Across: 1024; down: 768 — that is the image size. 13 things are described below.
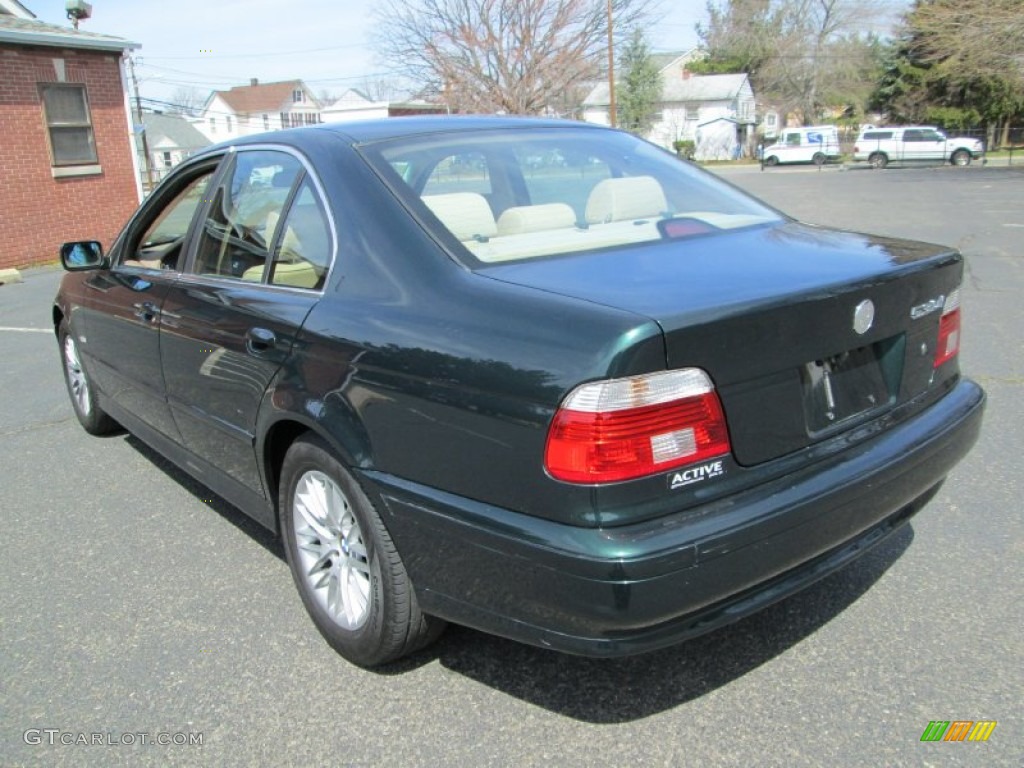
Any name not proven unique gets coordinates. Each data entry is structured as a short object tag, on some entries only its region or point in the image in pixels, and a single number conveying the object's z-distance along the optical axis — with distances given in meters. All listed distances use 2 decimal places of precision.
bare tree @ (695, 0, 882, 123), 68.00
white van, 46.19
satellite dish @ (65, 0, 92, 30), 16.41
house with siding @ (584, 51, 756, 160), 66.44
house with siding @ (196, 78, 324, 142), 79.12
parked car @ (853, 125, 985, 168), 39.19
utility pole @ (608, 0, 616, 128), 30.94
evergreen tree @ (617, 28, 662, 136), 61.41
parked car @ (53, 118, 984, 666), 2.02
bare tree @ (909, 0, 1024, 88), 24.30
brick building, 14.67
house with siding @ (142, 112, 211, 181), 63.29
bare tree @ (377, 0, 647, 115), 29.53
